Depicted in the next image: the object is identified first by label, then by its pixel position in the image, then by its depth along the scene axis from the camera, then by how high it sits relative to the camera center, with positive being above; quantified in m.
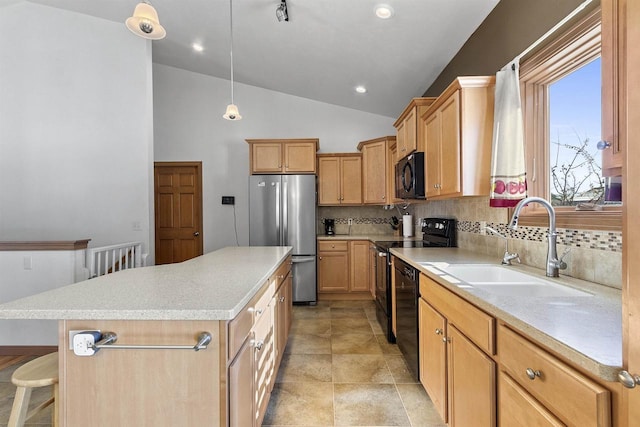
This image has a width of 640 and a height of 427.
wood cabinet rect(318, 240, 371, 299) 4.28 -0.77
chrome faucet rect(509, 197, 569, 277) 1.46 -0.20
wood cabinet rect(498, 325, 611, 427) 0.68 -0.47
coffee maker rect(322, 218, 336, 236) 4.73 -0.23
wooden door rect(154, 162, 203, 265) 4.97 -0.01
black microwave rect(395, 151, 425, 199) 2.75 +0.32
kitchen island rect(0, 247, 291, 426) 1.05 -0.53
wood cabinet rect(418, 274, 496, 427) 1.14 -0.68
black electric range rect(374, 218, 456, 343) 2.87 -0.36
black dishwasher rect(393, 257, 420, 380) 2.06 -0.75
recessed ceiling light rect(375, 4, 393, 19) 2.38 +1.60
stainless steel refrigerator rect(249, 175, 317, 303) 4.12 -0.07
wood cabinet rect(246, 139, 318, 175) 4.23 +0.75
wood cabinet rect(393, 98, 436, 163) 2.79 +0.84
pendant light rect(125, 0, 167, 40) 1.74 +1.11
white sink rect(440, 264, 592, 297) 1.36 -0.38
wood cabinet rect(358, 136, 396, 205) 4.24 +0.57
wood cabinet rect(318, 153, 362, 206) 4.55 +0.50
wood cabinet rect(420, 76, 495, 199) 2.04 +0.52
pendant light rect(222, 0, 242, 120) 2.85 +0.95
